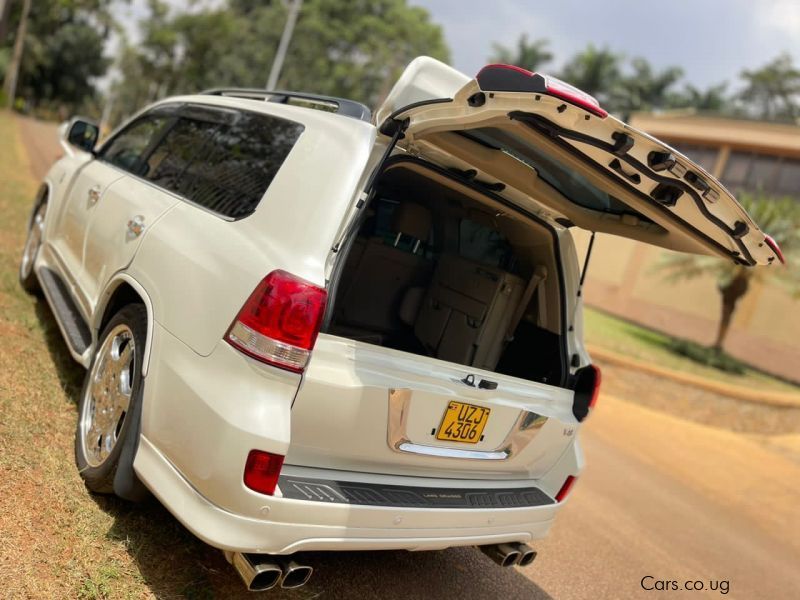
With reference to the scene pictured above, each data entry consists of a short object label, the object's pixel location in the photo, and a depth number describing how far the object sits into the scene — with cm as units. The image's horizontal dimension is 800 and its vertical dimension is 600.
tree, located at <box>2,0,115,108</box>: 5444
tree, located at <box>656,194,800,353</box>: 1688
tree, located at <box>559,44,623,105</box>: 4850
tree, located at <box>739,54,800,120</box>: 5044
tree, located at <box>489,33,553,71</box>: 5044
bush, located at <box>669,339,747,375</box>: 1850
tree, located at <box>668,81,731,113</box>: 5472
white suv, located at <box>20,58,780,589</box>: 254
